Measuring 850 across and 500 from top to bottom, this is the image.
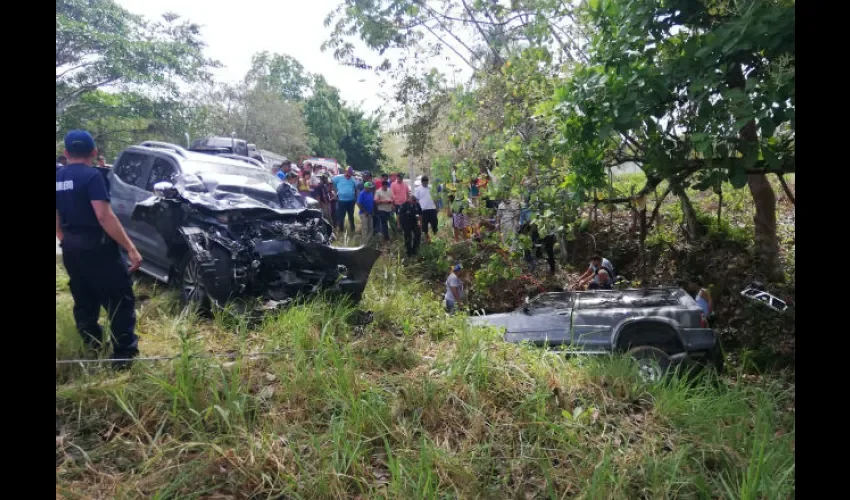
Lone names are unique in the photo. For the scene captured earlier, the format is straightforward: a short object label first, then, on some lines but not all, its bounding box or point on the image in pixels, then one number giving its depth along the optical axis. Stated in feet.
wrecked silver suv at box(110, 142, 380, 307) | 13.20
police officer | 8.68
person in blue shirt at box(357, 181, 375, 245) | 17.34
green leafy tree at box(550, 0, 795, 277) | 9.17
